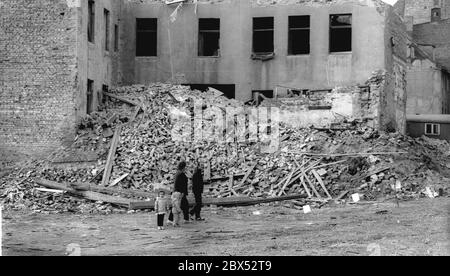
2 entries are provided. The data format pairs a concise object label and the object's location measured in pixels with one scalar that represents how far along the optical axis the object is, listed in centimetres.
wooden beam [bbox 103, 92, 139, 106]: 2595
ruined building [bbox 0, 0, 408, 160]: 2431
